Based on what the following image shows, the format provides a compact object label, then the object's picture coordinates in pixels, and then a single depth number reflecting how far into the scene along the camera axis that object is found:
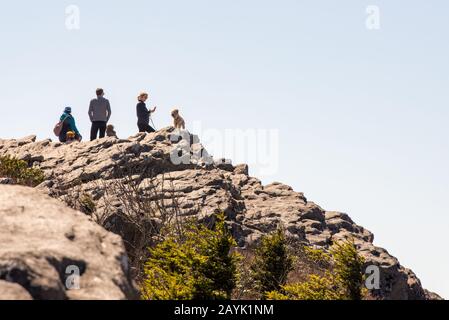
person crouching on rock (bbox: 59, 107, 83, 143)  34.38
